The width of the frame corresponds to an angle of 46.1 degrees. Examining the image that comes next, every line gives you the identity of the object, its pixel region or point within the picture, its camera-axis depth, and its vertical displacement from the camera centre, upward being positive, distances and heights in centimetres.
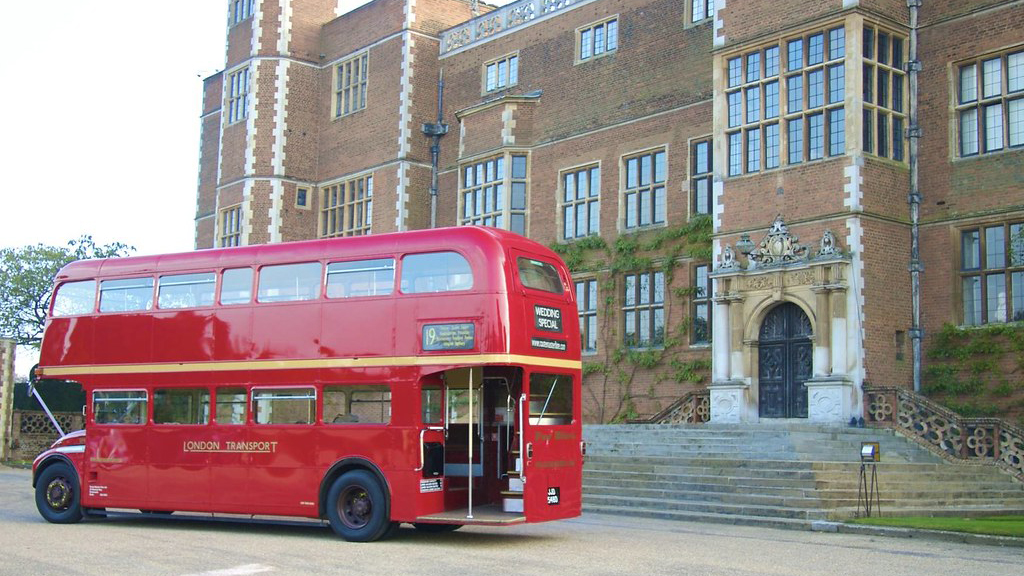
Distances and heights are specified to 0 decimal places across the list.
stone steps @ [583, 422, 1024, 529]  1723 -93
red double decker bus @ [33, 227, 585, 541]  1380 +31
